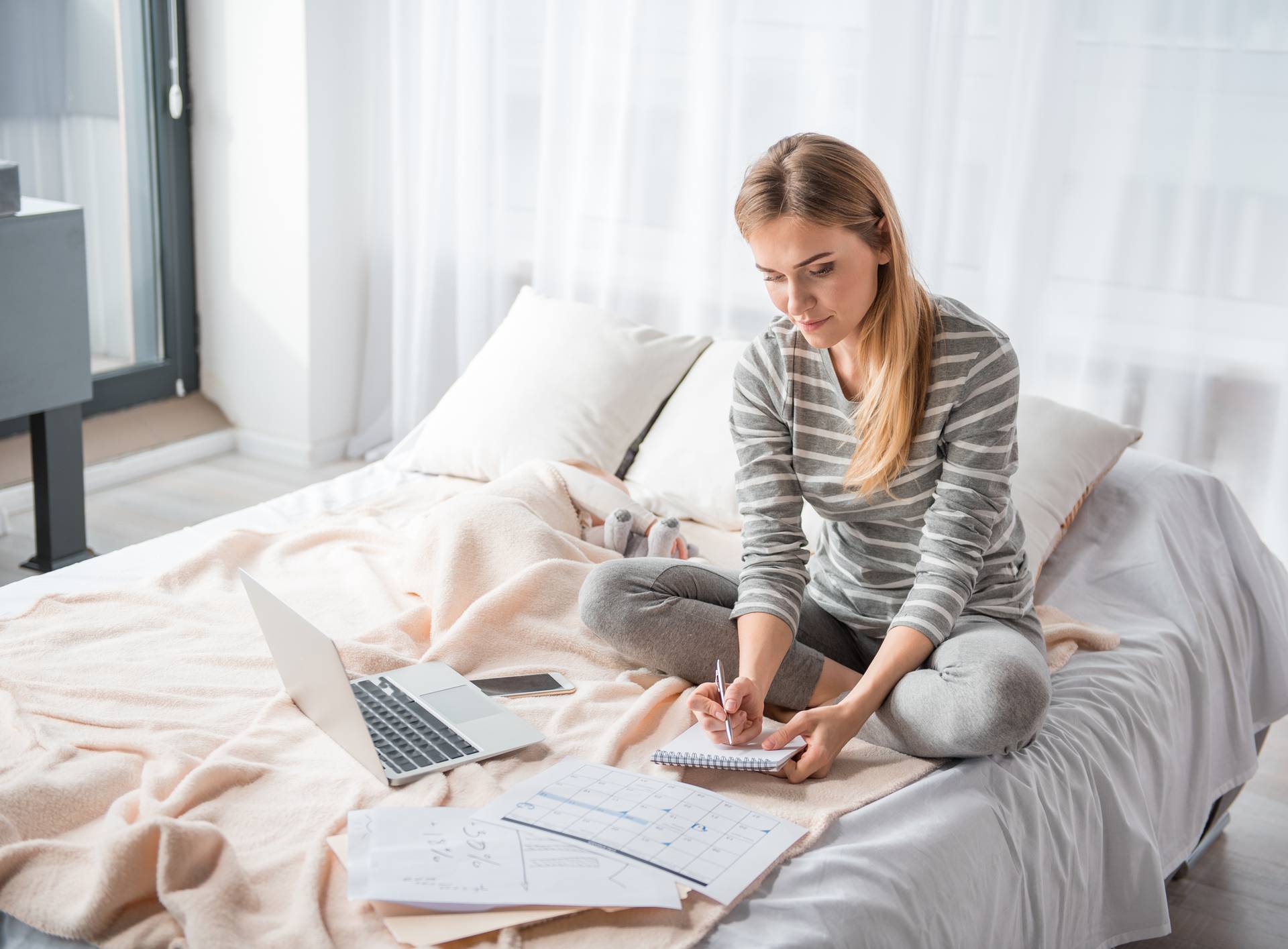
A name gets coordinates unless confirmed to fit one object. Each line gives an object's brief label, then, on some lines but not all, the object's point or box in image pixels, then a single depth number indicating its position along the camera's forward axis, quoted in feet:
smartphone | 5.19
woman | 4.73
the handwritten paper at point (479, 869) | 3.69
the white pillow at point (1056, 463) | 6.56
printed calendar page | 3.95
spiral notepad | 4.53
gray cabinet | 8.54
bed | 4.07
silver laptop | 4.34
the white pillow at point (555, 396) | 7.84
